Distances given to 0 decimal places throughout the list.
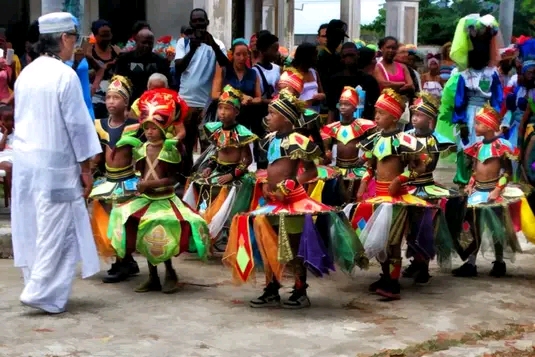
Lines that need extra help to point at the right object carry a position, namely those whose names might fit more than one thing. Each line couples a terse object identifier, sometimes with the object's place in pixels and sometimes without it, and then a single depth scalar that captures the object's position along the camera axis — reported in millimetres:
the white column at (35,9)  19297
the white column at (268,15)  26281
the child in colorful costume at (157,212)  7934
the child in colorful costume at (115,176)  8445
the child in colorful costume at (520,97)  11094
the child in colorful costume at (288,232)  7449
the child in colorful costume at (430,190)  8516
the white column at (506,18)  16156
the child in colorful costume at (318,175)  8984
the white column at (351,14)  25750
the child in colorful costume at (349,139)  9953
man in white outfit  7316
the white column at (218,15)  17000
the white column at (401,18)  26297
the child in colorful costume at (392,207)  7945
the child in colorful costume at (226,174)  9281
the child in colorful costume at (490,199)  8820
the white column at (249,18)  25781
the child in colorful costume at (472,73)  11289
